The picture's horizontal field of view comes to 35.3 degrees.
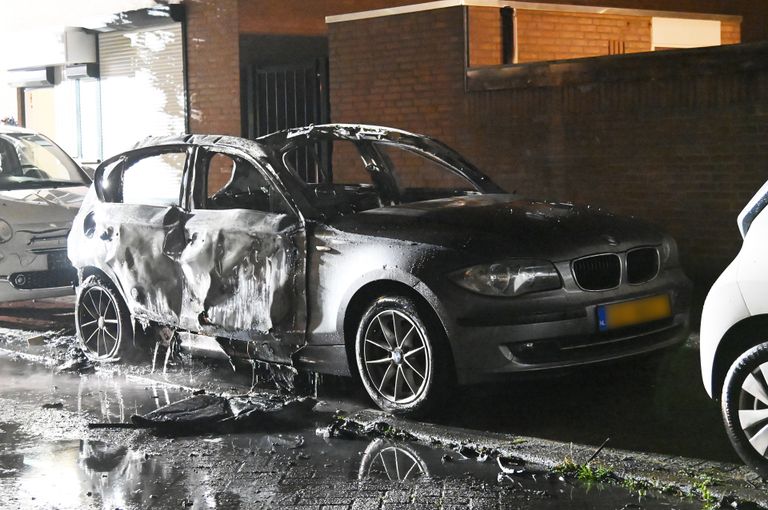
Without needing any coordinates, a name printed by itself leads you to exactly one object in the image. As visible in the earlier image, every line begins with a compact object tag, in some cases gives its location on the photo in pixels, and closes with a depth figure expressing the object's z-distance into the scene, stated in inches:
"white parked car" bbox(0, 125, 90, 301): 431.5
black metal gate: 612.1
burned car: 266.7
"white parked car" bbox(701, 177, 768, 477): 217.2
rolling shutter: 705.0
